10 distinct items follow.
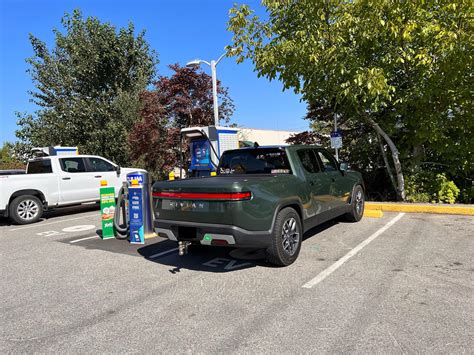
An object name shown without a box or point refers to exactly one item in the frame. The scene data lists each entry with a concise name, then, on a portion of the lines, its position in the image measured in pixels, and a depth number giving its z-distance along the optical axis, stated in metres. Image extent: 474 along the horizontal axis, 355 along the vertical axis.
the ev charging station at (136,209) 6.60
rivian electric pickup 4.38
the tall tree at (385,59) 7.65
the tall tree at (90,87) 18.67
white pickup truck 9.31
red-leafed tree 15.38
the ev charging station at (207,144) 11.40
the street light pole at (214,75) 13.34
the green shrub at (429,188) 9.40
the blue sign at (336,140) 10.01
